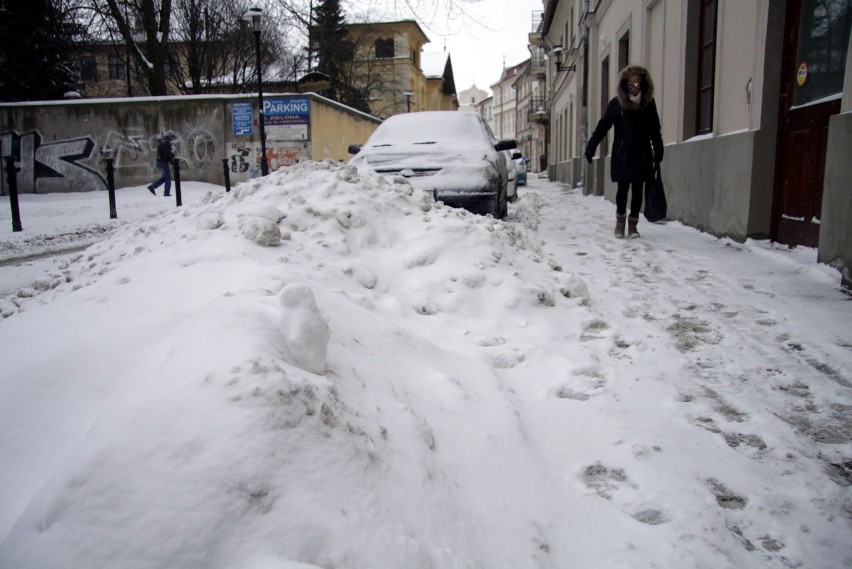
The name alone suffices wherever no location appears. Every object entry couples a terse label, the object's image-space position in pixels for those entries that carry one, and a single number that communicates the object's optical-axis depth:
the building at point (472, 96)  133.12
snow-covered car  5.96
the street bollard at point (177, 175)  12.11
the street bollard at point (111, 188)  10.69
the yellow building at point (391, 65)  41.53
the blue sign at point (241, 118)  17.58
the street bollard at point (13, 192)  8.96
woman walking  6.20
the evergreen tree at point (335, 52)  36.06
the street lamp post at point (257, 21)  13.99
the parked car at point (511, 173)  10.05
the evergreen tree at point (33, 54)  20.50
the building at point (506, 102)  87.50
